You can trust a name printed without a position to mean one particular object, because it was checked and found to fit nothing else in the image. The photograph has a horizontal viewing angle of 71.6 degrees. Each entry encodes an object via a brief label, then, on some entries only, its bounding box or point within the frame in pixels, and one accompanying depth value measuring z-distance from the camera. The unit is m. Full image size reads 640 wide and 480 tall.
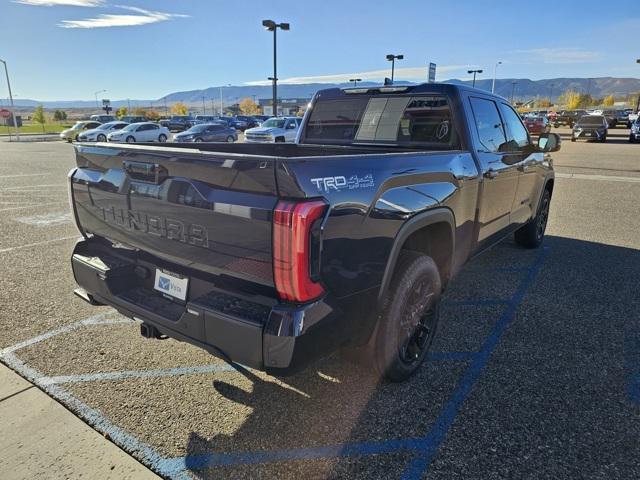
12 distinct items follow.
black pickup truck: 1.93
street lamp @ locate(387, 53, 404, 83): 44.38
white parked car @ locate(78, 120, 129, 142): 29.81
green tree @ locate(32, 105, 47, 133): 62.35
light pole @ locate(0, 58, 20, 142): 42.25
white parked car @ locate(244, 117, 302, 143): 24.42
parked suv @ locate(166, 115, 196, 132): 47.47
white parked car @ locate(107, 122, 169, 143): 29.20
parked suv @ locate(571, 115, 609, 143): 27.02
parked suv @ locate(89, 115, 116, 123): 42.77
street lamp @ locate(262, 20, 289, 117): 29.03
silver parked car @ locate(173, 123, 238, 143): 28.11
